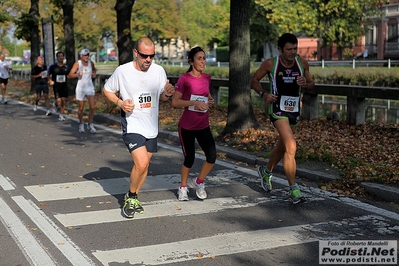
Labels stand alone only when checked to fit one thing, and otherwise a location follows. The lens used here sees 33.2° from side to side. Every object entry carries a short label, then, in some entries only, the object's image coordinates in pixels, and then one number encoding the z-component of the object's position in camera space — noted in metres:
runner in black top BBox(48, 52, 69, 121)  18.52
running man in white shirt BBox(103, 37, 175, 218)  7.23
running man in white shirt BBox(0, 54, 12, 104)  25.09
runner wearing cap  15.12
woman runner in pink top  7.86
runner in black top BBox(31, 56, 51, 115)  21.17
